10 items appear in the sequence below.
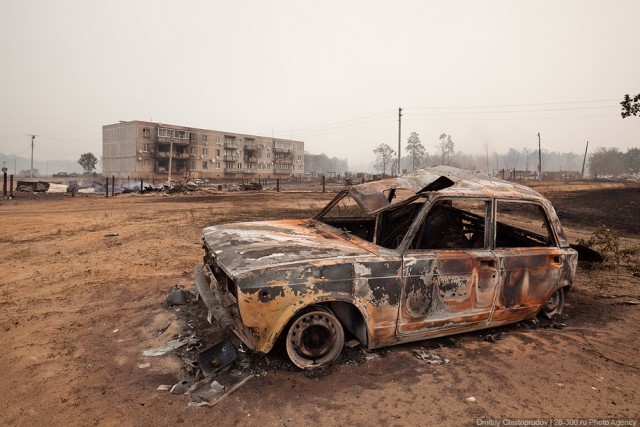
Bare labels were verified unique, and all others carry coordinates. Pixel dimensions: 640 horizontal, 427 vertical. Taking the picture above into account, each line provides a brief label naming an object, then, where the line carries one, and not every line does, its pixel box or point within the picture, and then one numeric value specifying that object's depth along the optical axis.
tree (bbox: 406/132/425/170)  112.38
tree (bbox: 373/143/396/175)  109.85
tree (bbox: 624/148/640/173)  90.75
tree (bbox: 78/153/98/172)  72.50
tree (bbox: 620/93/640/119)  13.59
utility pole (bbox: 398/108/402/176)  37.67
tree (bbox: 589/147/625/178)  99.95
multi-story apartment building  56.16
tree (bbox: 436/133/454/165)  116.38
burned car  2.92
